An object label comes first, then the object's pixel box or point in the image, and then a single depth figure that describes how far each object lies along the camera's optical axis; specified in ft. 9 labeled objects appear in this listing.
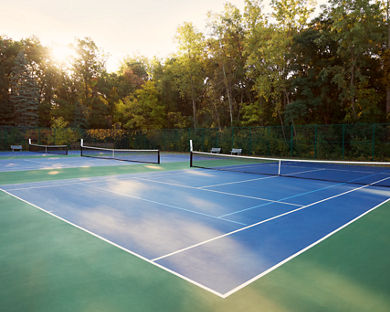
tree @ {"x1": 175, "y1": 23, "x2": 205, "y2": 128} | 107.55
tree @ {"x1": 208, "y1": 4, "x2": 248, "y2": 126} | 99.55
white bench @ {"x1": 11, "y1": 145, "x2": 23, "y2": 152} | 93.05
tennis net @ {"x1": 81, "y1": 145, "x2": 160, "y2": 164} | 70.85
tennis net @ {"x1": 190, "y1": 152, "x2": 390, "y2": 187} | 40.73
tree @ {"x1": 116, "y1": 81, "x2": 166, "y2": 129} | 124.06
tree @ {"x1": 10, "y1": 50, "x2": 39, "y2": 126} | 138.31
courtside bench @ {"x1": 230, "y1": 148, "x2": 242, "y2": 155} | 75.29
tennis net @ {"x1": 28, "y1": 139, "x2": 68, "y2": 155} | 90.49
